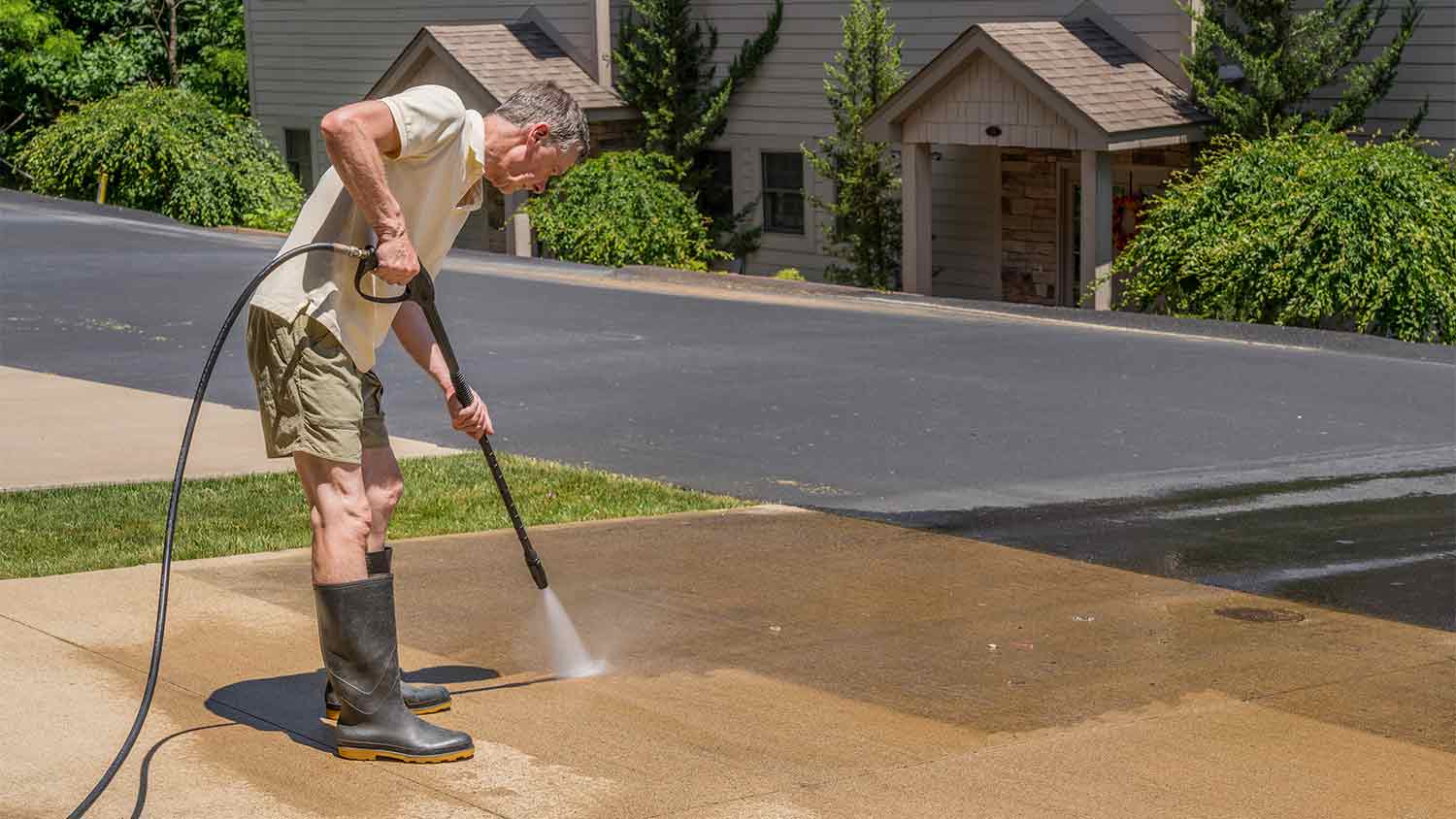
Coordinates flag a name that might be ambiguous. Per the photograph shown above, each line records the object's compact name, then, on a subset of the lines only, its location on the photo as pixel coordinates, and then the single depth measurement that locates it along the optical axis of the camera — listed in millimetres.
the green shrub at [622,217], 24656
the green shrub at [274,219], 27625
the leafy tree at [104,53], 34000
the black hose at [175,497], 4975
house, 20000
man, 5152
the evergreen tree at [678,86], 25672
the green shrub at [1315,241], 16828
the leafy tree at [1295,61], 18719
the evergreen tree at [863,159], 22828
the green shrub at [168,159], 28391
